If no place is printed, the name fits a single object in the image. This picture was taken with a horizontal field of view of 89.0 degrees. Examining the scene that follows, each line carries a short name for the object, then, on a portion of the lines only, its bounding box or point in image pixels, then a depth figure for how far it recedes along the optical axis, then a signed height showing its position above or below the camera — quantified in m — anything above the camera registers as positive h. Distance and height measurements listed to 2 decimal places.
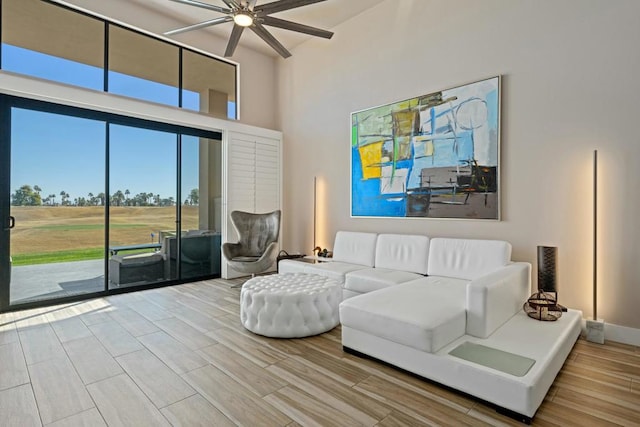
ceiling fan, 3.06 +1.93
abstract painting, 3.45 +0.65
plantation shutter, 5.27 +0.56
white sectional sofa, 1.85 -0.87
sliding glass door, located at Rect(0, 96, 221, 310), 3.68 +0.07
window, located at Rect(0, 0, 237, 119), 3.72 +2.01
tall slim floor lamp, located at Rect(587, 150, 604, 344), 2.72 -0.85
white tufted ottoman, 2.86 -0.90
